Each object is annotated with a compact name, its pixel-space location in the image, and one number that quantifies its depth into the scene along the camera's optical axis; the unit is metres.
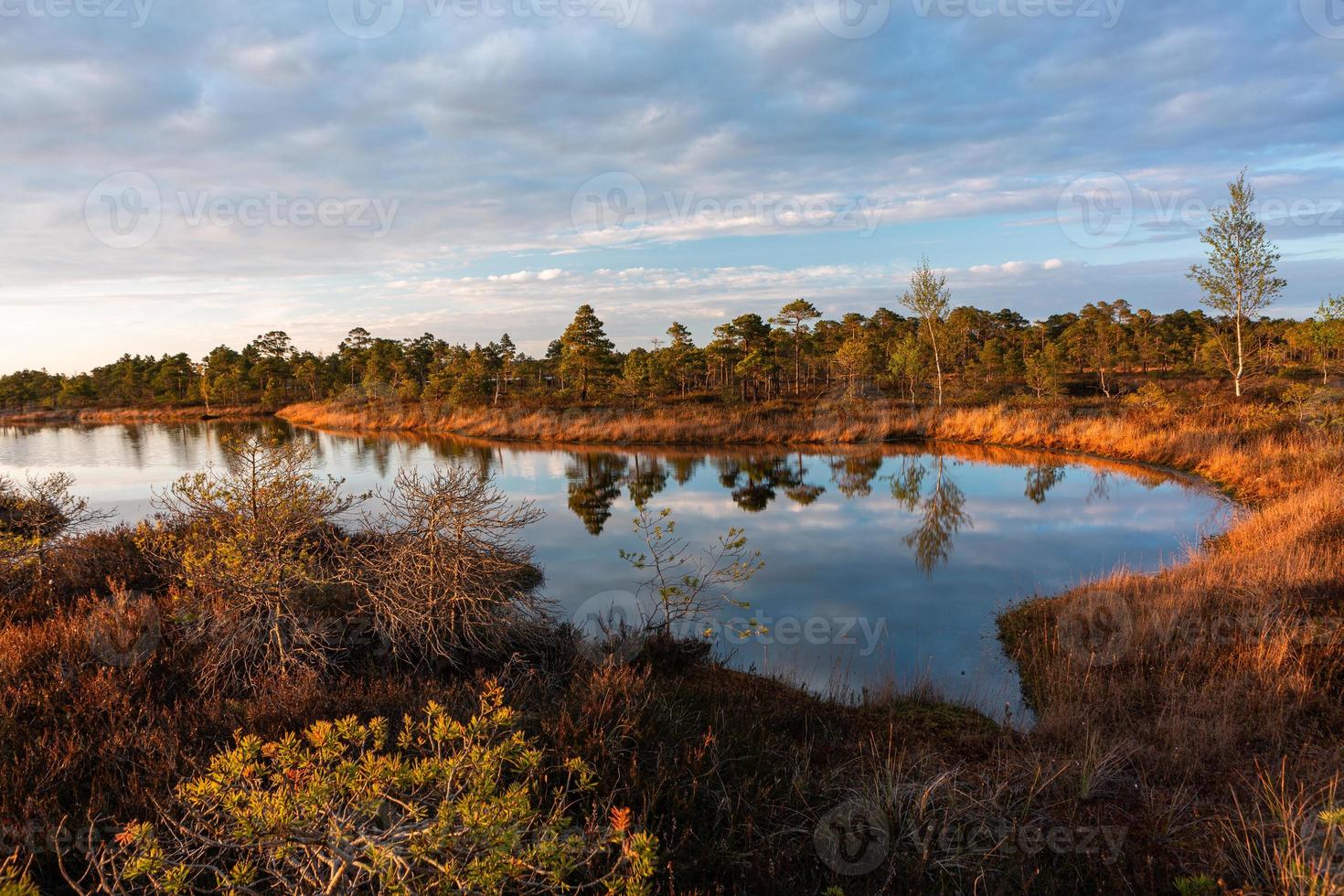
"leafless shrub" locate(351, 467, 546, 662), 6.47
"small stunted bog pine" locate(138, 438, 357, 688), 5.86
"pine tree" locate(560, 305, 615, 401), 39.97
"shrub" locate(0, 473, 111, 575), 7.94
